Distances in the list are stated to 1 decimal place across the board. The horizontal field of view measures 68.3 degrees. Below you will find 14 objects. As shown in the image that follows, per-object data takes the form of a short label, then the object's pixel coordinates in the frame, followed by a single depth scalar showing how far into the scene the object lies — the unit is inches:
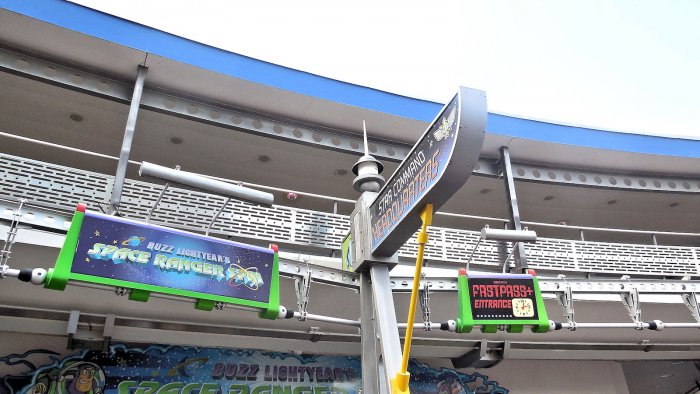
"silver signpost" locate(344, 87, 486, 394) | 102.4
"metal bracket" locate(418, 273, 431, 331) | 298.7
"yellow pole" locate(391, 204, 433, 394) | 100.1
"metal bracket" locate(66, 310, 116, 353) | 291.9
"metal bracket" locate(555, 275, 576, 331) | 324.2
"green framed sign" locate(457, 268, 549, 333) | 287.3
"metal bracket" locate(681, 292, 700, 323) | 347.6
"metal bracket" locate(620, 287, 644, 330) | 335.3
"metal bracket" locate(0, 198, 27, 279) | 202.4
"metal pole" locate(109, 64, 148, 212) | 281.3
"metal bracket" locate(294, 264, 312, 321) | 271.9
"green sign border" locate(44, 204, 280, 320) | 195.9
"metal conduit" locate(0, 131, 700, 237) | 269.4
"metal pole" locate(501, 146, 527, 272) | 365.7
